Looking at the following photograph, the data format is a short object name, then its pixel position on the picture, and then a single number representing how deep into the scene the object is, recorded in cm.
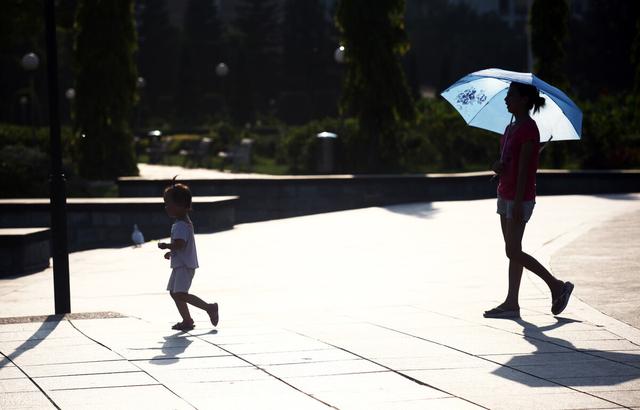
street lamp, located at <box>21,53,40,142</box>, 3700
